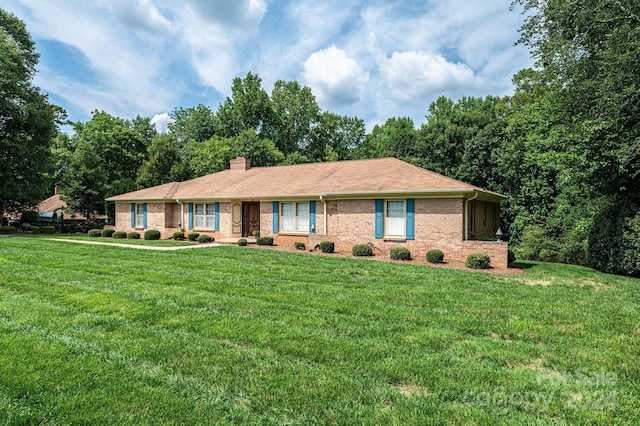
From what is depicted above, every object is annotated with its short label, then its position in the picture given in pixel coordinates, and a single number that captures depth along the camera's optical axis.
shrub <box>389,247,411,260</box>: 12.85
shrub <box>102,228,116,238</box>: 21.55
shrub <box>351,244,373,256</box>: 13.59
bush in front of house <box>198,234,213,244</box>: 18.24
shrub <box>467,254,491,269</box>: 11.35
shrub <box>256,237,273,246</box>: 16.66
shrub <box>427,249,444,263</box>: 12.32
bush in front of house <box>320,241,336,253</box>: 14.54
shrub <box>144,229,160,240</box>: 19.62
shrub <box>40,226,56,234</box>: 25.80
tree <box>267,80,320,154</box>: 45.75
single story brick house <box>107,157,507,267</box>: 13.04
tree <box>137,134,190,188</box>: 33.28
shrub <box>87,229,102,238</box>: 21.92
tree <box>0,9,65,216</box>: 23.59
